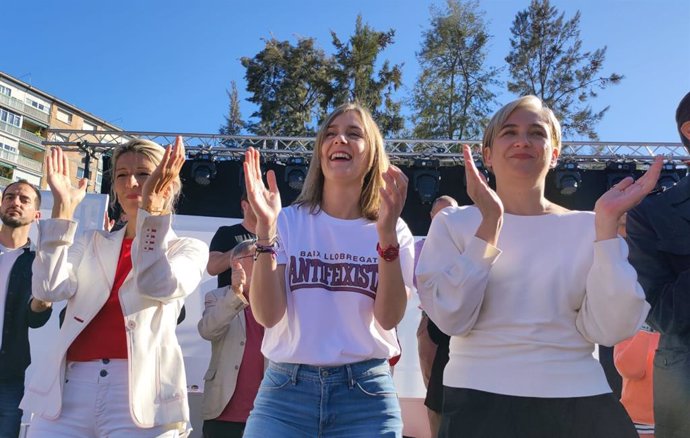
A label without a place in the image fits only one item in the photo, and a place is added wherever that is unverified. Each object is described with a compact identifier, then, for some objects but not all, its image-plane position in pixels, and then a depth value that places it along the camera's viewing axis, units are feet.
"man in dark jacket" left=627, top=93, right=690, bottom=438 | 5.39
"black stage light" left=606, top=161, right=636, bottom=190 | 27.71
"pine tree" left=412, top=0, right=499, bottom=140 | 65.21
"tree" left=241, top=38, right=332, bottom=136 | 67.97
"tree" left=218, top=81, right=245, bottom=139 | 81.97
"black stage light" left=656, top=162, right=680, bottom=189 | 26.30
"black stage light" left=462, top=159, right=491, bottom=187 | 28.03
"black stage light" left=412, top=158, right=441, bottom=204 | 27.89
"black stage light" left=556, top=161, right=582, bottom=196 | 27.43
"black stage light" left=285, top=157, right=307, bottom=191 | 27.76
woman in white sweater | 4.90
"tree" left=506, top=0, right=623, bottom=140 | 63.77
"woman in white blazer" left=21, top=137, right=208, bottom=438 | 6.54
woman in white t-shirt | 5.71
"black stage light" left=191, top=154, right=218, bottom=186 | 28.22
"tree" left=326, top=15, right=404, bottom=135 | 67.56
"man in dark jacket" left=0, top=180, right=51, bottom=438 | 11.02
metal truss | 27.68
